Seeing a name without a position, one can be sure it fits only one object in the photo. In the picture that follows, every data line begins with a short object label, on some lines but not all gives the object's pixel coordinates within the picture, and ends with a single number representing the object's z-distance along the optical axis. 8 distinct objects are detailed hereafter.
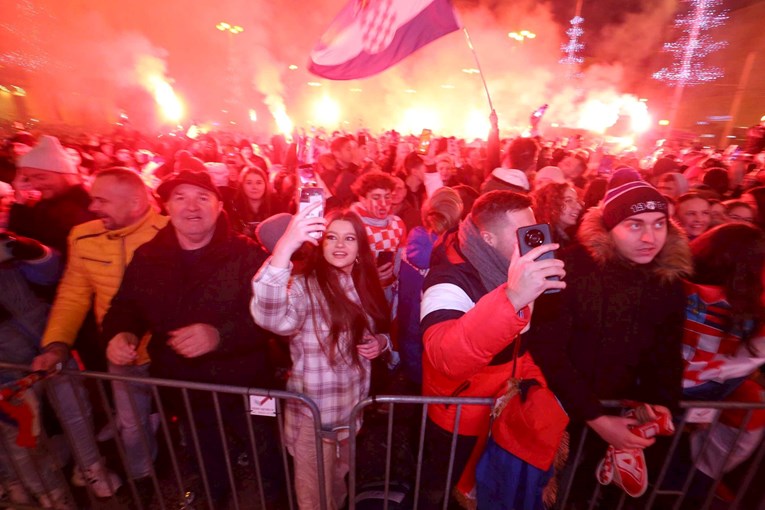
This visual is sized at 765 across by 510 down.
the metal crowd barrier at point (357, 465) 2.25
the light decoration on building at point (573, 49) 23.11
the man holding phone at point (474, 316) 1.63
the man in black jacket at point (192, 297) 2.62
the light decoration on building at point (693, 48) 21.85
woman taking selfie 2.50
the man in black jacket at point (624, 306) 2.26
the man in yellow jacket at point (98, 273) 2.77
